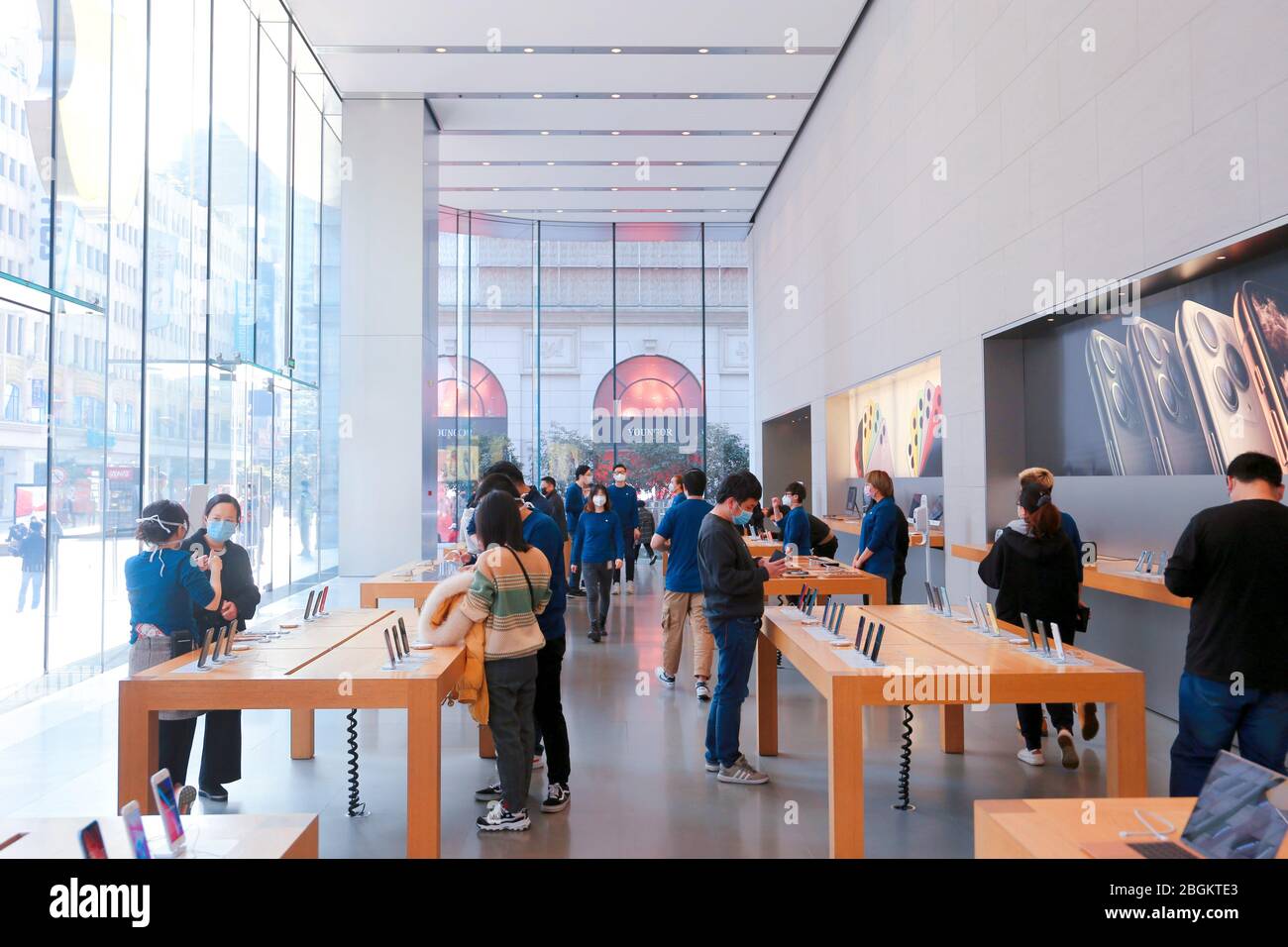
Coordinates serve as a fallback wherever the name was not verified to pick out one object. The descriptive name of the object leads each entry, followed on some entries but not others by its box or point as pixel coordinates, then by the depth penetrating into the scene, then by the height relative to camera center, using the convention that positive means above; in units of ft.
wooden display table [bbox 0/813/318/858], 6.20 -2.61
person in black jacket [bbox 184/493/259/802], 13.44 -1.98
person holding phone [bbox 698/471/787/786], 14.40 -2.05
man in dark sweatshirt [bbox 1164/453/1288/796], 9.86 -1.57
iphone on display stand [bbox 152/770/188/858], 6.30 -2.37
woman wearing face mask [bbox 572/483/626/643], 28.27 -2.01
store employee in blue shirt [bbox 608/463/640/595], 34.12 -0.56
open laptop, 5.50 -2.16
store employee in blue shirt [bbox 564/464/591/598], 35.40 -0.43
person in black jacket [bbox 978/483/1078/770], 15.16 -1.54
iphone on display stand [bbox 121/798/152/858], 5.89 -2.36
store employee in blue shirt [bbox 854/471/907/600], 22.22 -1.06
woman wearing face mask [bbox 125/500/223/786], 12.37 -1.59
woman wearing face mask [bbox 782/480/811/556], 26.37 -1.14
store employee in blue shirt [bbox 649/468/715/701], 18.70 -2.20
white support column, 39.47 +5.08
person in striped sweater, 12.07 -1.94
